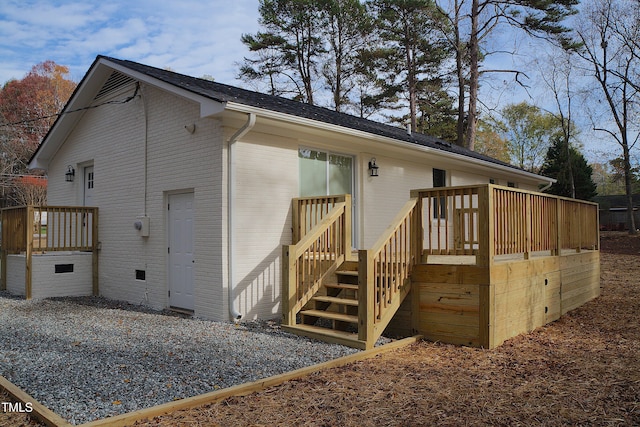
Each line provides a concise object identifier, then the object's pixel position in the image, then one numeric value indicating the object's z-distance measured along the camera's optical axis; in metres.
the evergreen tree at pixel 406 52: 22.61
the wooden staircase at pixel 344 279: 5.64
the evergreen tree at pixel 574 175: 26.97
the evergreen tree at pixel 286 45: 22.92
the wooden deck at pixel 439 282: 5.79
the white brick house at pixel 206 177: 7.19
